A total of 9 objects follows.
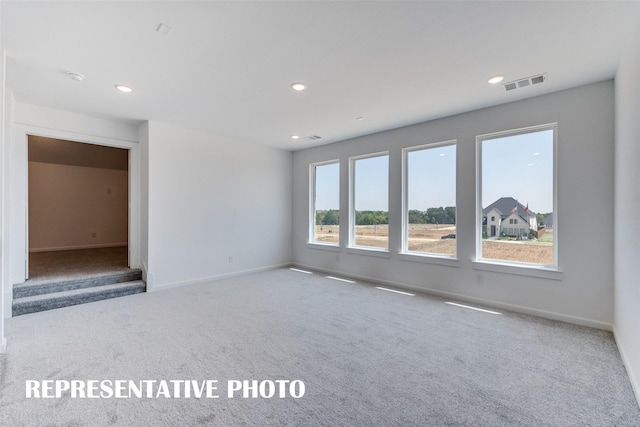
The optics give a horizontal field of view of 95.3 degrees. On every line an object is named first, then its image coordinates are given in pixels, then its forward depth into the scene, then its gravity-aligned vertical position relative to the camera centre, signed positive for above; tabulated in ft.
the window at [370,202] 17.22 +0.61
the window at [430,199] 14.58 +0.65
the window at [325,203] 19.79 +0.60
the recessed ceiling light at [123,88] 10.79 +4.64
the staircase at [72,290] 12.05 -3.65
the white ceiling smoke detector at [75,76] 9.79 +4.64
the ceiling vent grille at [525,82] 9.96 +4.60
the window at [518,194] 11.74 +0.75
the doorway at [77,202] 21.46 +0.80
